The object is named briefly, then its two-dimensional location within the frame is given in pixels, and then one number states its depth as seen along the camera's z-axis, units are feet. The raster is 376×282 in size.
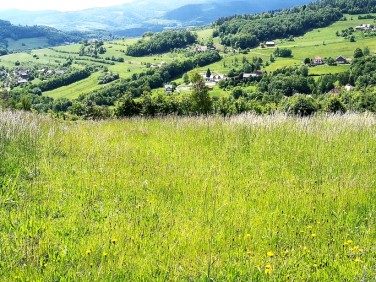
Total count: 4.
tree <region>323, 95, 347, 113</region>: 176.17
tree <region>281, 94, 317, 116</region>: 135.52
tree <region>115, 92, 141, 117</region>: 121.60
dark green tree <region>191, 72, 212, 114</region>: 132.26
